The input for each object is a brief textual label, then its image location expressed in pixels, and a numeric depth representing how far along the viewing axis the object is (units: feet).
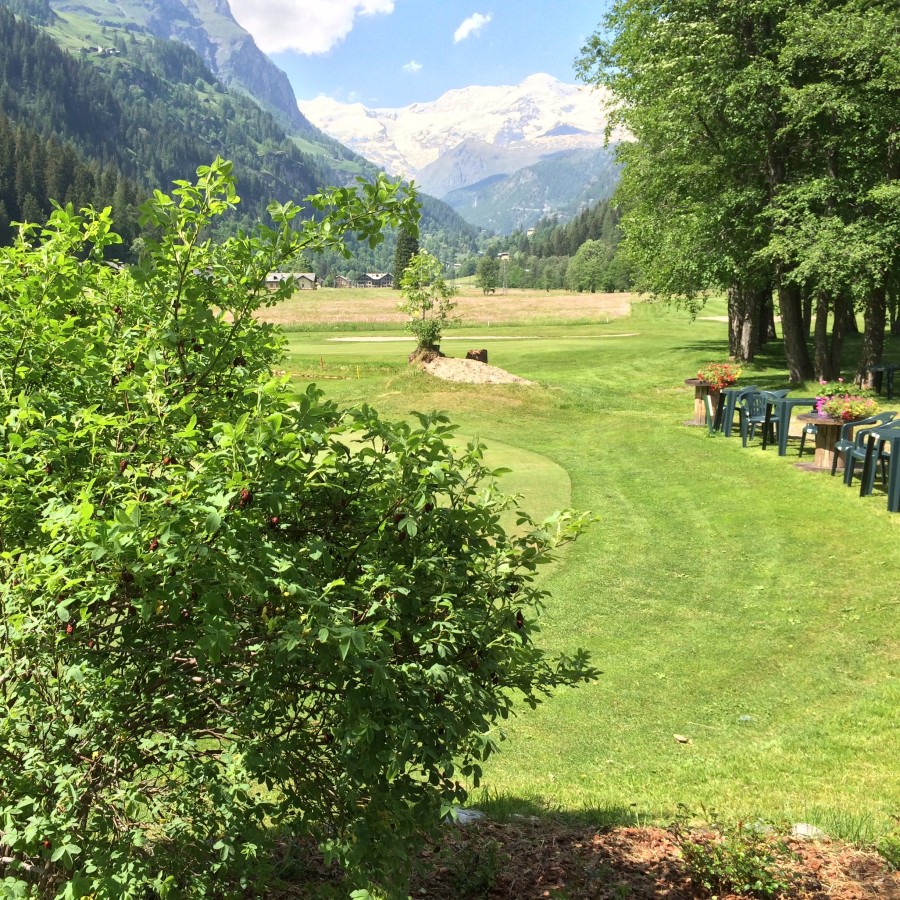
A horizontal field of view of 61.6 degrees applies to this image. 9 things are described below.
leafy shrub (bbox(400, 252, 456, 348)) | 89.61
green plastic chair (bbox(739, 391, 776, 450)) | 57.47
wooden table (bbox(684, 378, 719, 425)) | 67.21
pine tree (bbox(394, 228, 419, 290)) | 409.20
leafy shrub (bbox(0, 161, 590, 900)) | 8.05
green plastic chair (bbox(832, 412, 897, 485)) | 45.01
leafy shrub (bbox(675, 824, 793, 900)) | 13.03
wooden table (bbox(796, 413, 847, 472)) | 50.01
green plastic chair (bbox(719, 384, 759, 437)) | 61.72
